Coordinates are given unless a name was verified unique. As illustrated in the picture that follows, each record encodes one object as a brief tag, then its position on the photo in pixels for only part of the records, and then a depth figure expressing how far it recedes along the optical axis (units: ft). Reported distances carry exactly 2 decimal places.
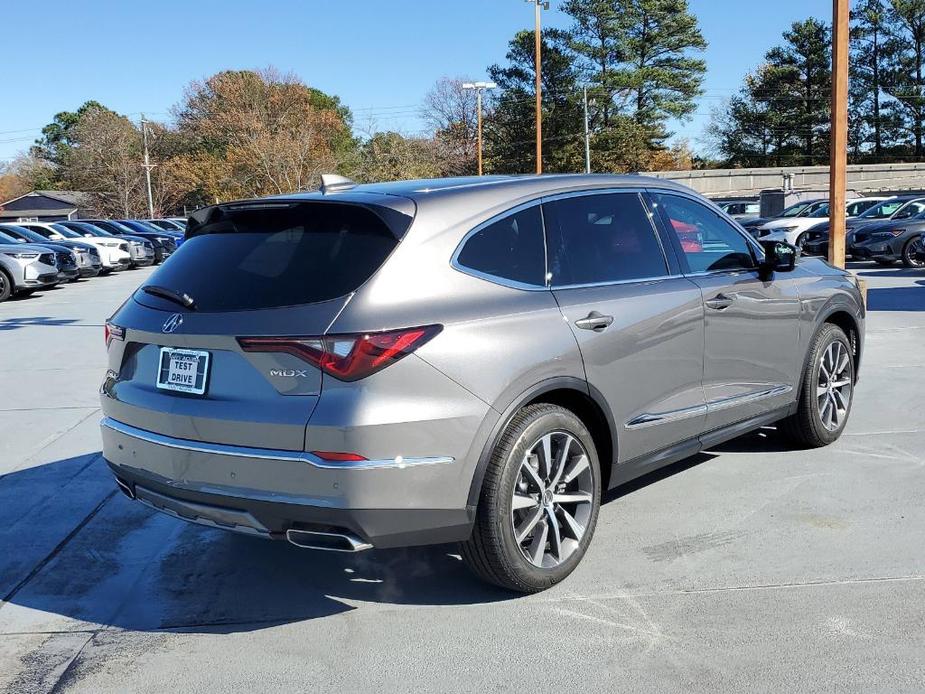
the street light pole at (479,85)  137.79
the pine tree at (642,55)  184.96
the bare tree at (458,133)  220.23
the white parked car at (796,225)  76.79
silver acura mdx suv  10.95
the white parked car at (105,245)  86.02
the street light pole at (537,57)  111.48
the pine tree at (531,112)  188.65
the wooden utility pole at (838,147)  36.32
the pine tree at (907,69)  203.41
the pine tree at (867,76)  205.87
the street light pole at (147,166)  188.24
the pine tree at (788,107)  206.49
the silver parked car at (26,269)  59.16
